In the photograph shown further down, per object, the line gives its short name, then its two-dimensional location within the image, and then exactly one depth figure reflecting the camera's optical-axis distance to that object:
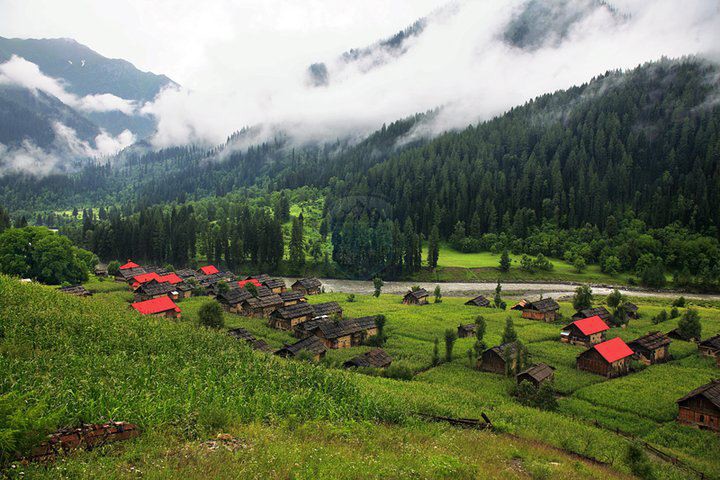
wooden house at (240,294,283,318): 74.56
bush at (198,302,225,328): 55.78
